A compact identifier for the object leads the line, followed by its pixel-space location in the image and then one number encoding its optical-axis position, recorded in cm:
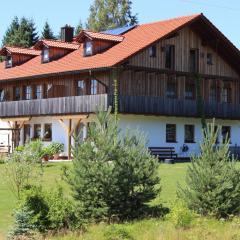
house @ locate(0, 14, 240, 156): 3666
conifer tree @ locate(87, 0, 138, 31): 6025
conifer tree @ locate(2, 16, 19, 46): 6869
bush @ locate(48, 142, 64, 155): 3670
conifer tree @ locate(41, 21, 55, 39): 6931
